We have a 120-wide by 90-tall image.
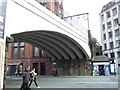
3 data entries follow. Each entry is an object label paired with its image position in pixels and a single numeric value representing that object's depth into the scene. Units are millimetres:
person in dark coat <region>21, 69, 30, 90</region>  9396
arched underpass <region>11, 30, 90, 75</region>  23408
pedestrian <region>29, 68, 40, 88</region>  11932
